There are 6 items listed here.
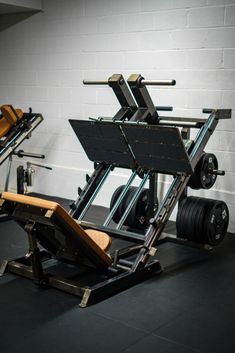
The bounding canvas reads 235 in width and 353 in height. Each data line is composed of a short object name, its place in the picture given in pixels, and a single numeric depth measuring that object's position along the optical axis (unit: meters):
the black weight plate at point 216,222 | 3.85
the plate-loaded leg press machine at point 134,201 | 3.11
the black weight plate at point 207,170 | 3.85
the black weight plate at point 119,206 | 4.28
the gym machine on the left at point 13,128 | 4.88
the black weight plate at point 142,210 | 4.22
